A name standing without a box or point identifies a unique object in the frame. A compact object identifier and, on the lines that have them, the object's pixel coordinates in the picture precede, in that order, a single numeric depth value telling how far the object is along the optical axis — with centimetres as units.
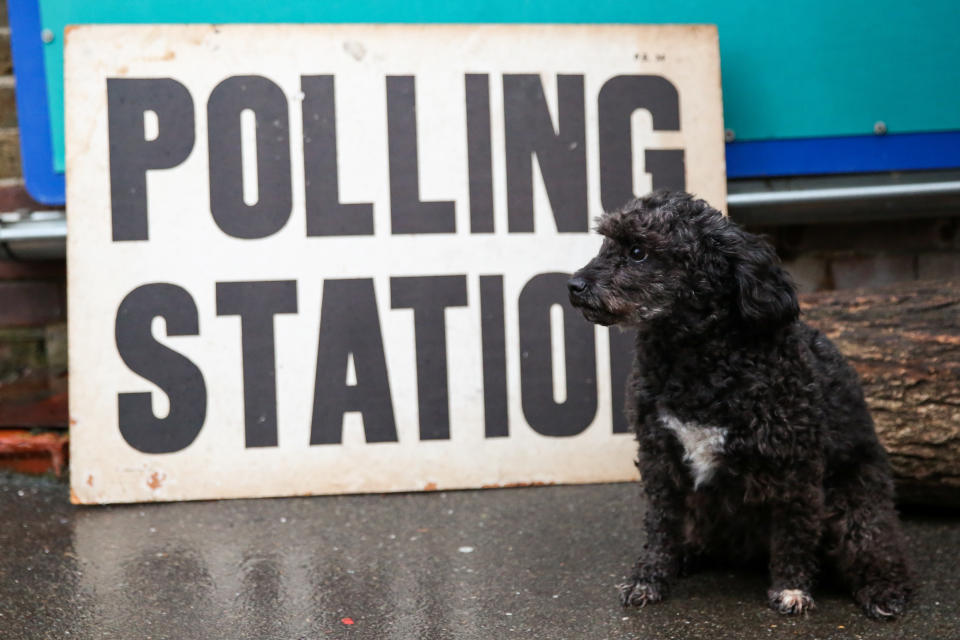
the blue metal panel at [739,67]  383
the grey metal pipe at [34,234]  391
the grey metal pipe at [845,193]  398
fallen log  306
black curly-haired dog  235
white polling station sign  355
